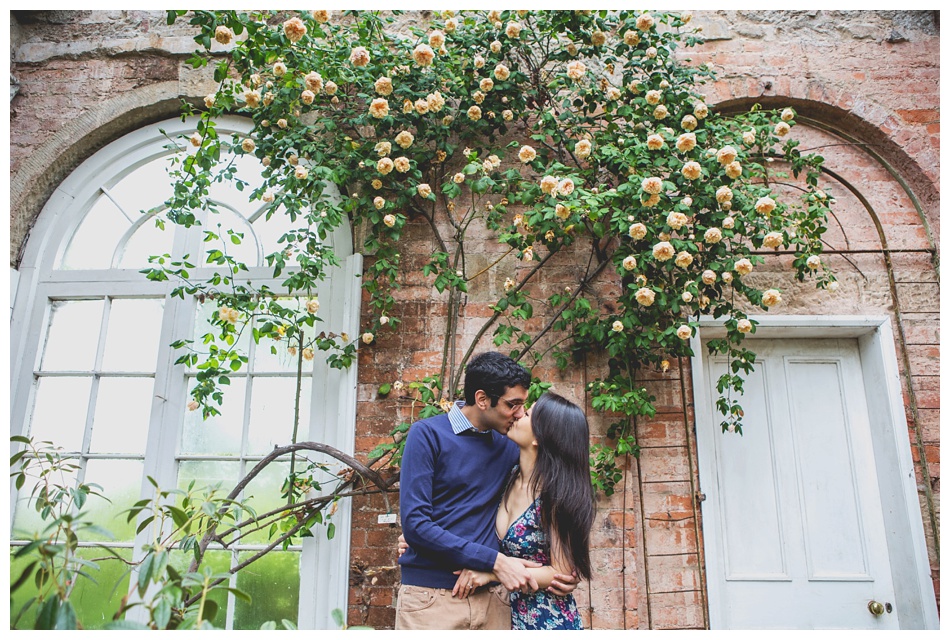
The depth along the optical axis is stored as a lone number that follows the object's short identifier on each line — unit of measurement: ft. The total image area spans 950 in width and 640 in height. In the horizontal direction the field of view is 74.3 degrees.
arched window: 10.66
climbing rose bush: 10.03
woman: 7.01
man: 6.94
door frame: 10.12
